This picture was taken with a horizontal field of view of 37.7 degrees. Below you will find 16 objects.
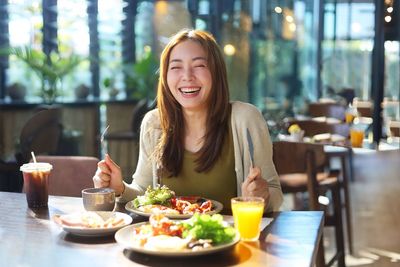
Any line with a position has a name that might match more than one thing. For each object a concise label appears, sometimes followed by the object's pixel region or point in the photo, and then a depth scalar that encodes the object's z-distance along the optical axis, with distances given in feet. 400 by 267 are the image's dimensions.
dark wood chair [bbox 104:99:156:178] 22.93
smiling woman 7.22
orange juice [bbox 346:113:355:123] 18.97
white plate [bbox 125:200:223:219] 5.82
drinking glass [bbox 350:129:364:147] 14.69
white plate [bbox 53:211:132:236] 5.40
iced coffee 6.66
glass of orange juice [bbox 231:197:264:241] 5.31
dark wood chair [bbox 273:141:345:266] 11.92
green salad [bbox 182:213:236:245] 4.91
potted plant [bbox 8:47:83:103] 20.61
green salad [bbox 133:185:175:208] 6.19
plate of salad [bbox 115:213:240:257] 4.76
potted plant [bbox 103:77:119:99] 24.48
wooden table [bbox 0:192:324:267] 4.77
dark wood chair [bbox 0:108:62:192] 14.12
